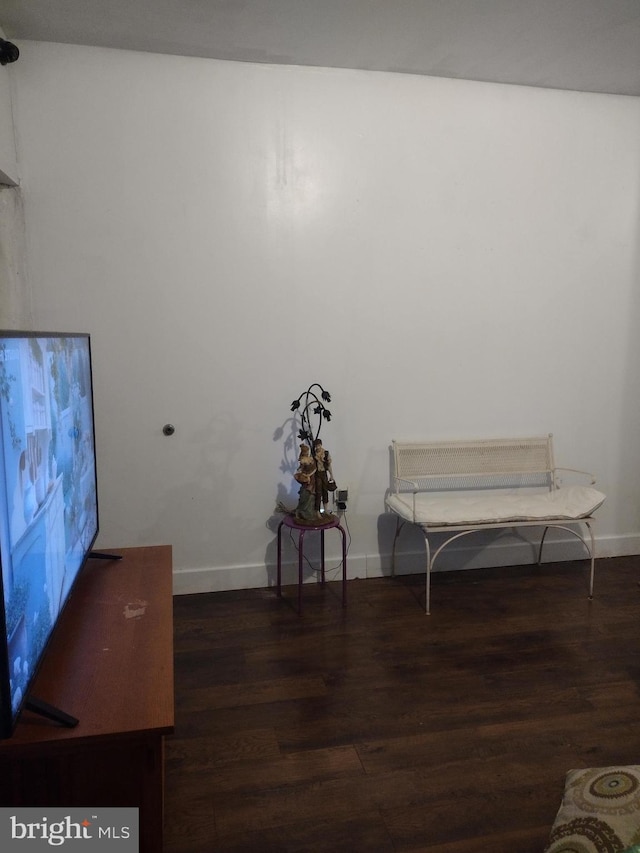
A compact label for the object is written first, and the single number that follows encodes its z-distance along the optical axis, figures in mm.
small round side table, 3039
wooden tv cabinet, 1338
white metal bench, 3160
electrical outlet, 3379
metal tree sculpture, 3273
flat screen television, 1192
